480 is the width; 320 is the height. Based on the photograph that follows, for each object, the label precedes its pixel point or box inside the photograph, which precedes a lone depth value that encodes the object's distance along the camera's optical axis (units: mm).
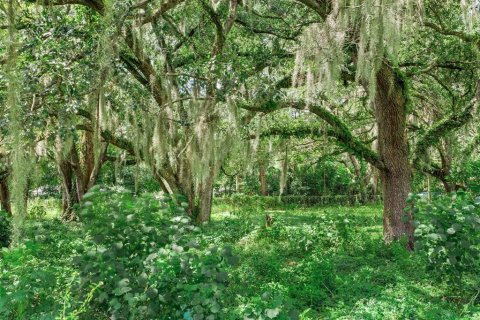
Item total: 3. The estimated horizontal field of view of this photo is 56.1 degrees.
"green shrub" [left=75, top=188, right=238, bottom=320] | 2363
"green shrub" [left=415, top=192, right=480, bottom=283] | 3277
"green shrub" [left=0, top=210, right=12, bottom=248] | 6411
